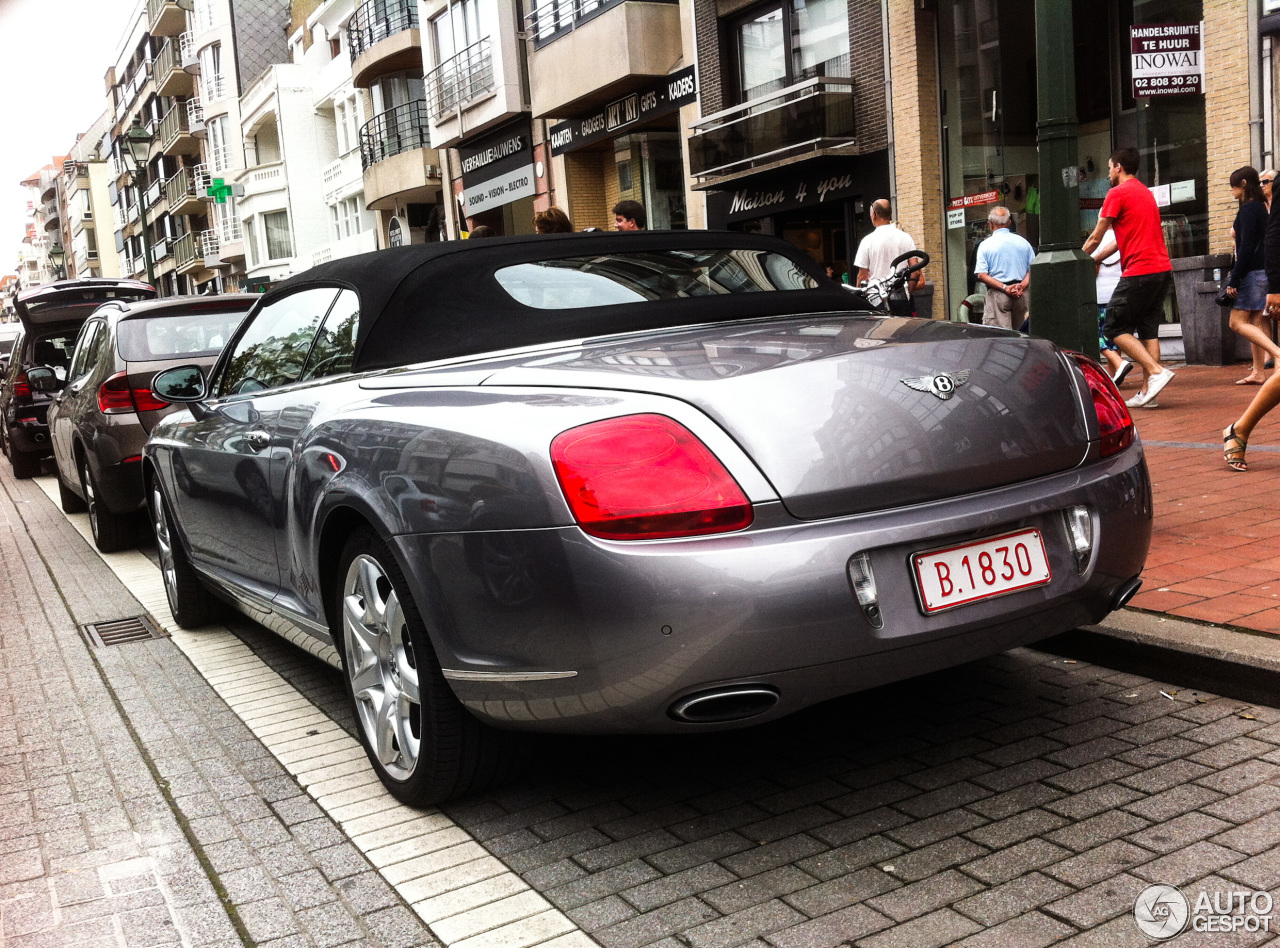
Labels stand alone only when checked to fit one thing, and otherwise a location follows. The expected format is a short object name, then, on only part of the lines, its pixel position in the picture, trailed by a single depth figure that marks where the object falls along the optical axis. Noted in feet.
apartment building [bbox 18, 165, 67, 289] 423.23
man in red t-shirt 32.42
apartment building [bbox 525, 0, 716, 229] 70.28
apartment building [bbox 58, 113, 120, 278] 326.65
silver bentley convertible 8.84
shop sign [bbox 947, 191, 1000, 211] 55.16
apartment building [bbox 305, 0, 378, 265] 134.31
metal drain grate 19.02
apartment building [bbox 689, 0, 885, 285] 58.18
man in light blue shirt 40.32
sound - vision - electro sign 88.28
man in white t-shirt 38.17
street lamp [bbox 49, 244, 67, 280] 380.64
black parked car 48.70
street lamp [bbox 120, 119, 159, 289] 88.22
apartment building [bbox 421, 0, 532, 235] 85.61
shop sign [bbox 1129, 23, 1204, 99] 43.68
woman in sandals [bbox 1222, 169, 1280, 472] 20.74
